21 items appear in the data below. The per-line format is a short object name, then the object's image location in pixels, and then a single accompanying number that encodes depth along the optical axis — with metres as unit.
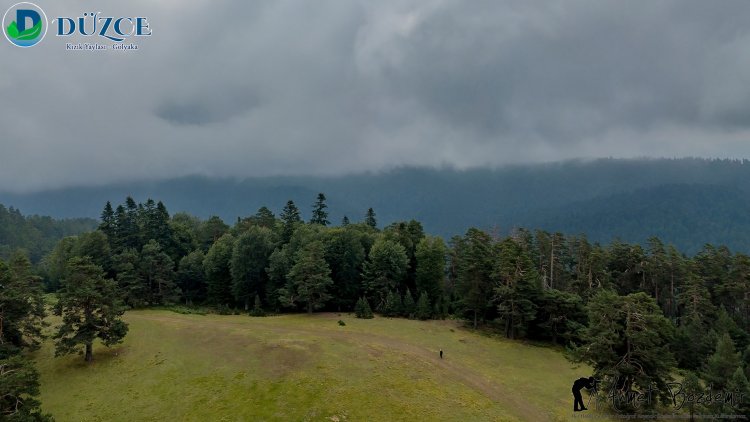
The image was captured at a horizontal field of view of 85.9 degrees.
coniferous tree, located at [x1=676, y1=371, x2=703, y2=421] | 43.16
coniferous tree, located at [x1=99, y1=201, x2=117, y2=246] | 100.61
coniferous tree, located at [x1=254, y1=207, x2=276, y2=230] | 124.40
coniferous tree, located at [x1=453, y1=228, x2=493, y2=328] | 79.75
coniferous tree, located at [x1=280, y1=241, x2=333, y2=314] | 80.94
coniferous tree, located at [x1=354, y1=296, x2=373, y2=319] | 79.19
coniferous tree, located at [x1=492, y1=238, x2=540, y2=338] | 72.88
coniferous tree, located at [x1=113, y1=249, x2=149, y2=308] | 84.19
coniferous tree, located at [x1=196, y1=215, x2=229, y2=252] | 117.44
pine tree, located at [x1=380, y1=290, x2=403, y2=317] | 82.94
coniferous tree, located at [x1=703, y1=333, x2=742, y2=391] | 47.28
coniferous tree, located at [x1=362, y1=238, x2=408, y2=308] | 87.38
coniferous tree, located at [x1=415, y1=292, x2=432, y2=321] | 82.26
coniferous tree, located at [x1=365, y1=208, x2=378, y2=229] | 128.50
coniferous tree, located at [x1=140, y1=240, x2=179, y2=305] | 88.79
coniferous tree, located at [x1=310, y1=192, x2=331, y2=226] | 126.90
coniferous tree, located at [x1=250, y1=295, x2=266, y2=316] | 81.19
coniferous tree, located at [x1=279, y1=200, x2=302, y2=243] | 100.92
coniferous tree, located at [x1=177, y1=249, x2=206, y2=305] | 96.75
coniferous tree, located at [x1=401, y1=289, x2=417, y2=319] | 83.34
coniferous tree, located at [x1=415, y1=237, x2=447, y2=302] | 91.00
